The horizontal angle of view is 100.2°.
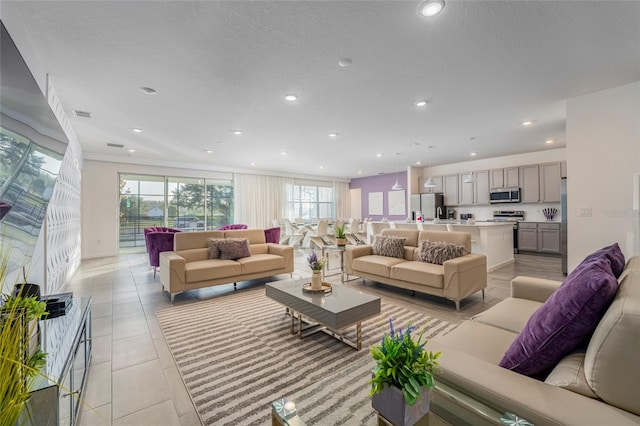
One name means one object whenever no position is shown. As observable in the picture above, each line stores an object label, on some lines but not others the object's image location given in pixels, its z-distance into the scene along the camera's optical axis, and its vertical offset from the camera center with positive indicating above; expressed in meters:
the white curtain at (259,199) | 8.80 +0.54
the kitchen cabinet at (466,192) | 7.98 +0.64
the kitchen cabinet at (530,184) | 6.84 +0.75
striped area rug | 1.56 -1.17
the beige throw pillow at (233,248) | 4.17 -0.53
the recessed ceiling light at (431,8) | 1.86 +1.47
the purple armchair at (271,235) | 5.79 -0.45
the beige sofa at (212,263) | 3.51 -0.71
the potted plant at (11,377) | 0.67 -0.43
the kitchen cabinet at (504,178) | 7.19 +0.96
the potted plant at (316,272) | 2.63 -0.57
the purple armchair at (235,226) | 7.41 -0.32
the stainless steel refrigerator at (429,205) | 8.39 +0.26
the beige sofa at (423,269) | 3.12 -0.73
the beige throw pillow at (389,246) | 4.10 -0.51
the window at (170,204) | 7.27 +0.33
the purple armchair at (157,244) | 4.89 -0.52
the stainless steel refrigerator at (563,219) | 4.72 -0.12
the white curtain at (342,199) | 11.65 +0.66
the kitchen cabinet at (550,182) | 6.50 +0.76
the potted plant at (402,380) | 0.88 -0.56
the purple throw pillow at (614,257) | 1.53 -0.27
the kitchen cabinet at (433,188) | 8.71 +0.91
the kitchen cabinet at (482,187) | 7.74 +0.75
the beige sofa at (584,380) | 0.78 -0.58
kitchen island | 5.07 -0.51
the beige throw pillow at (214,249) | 4.19 -0.53
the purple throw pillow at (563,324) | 0.99 -0.44
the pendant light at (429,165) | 6.75 +1.57
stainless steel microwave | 7.14 +0.47
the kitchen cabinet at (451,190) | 8.30 +0.73
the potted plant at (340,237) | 4.43 -0.39
